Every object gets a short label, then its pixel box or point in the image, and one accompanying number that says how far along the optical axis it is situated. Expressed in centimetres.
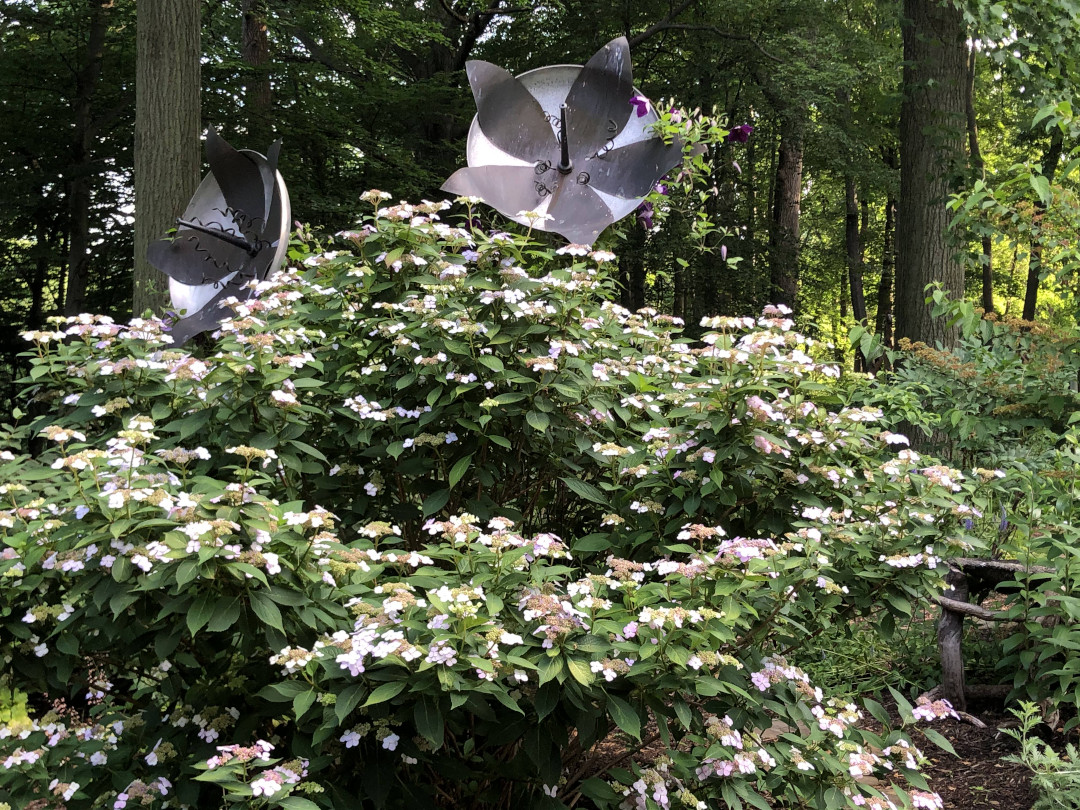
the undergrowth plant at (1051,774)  260
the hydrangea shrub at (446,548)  171
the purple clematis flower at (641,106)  416
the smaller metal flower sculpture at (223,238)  411
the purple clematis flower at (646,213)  426
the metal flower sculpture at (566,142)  397
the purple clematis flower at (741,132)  450
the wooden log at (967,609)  349
